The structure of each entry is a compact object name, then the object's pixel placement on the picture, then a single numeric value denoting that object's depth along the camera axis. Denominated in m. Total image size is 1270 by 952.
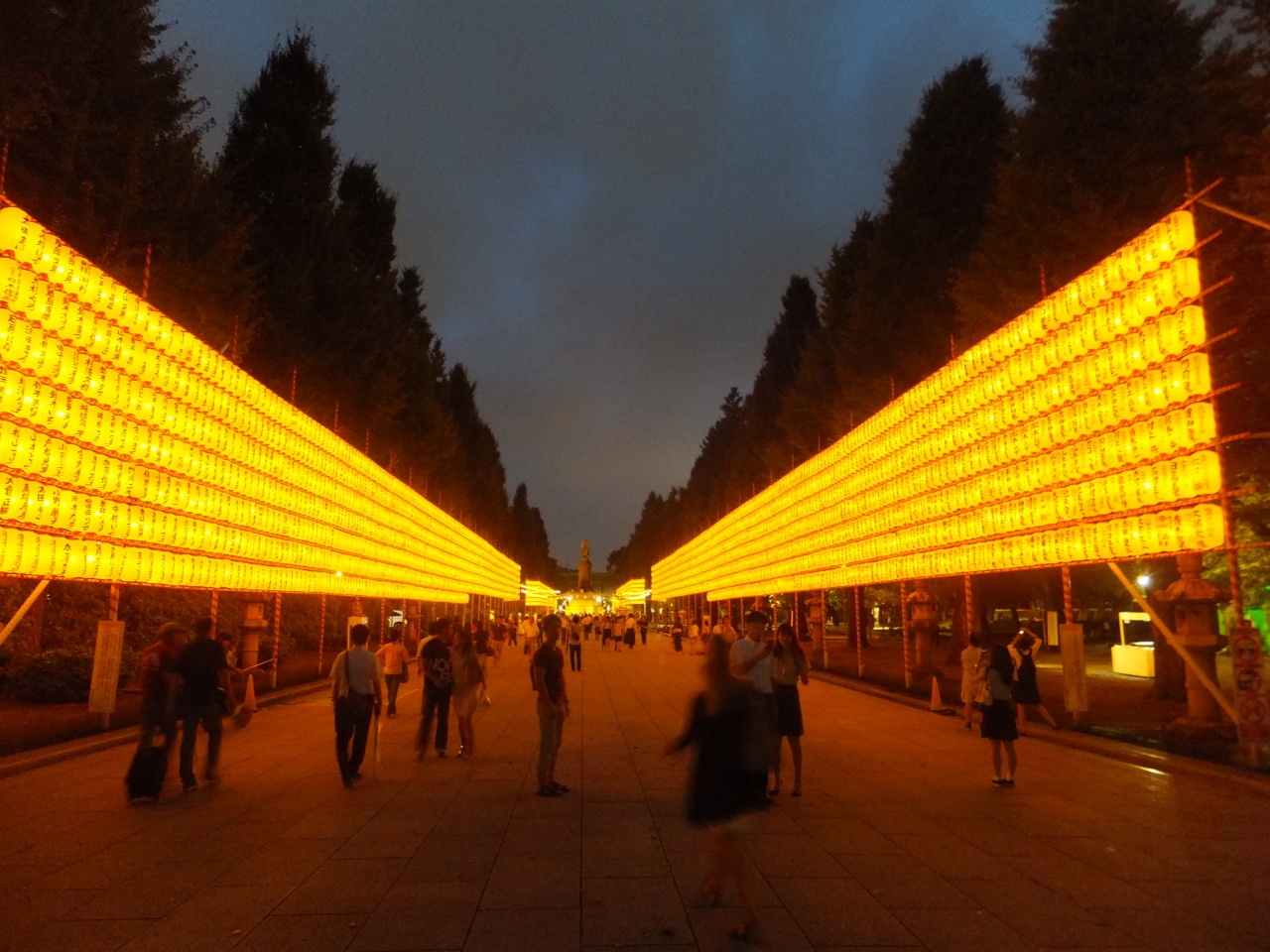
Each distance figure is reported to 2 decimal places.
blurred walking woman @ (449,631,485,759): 11.46
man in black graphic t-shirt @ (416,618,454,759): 11.38
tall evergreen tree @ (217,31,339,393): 28.23
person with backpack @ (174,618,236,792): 9.20
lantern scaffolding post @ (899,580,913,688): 20.88
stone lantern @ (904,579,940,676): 22.03
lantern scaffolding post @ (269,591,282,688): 20.23
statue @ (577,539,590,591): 176.62
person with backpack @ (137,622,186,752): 8.89
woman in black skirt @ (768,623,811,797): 9.02
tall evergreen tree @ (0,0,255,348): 14.56
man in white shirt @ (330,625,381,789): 9.51
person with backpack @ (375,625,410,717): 15.80
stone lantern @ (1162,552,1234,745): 12.40
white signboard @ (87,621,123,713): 12.52
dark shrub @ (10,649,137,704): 16.20
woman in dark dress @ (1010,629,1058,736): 12.52
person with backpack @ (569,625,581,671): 27.50
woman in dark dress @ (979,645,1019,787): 9.39
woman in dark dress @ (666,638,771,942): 5.22
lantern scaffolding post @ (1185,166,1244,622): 10.08
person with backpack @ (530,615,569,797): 9.12
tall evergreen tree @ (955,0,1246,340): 16.20
